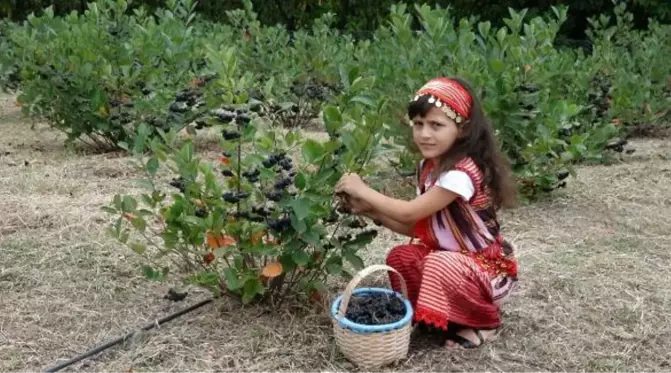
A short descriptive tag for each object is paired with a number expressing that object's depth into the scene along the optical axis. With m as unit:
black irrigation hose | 2.46
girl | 2.51
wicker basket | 2.37
